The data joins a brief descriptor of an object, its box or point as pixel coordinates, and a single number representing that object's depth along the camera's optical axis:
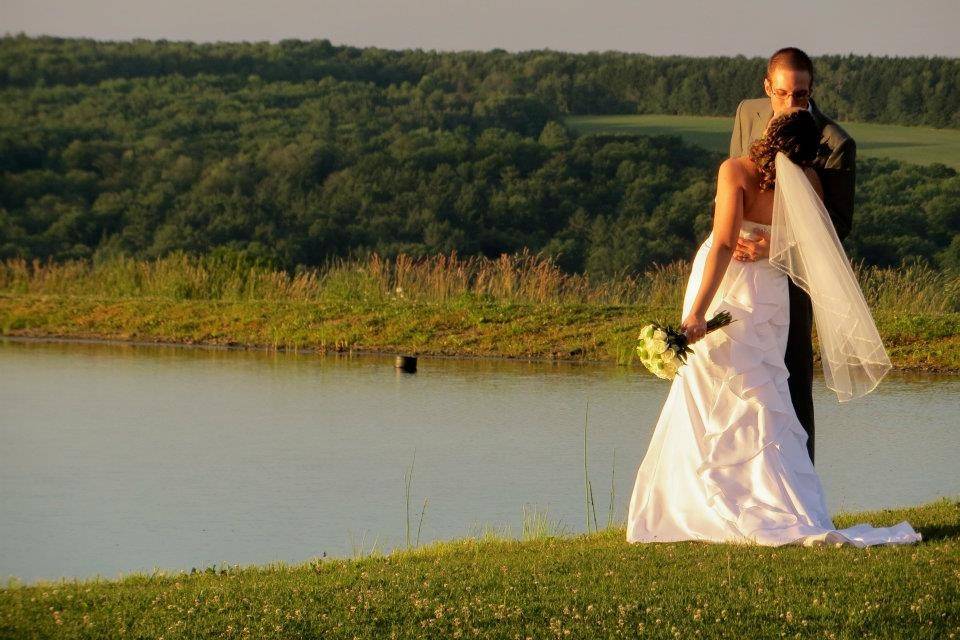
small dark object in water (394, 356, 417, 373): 30.78
